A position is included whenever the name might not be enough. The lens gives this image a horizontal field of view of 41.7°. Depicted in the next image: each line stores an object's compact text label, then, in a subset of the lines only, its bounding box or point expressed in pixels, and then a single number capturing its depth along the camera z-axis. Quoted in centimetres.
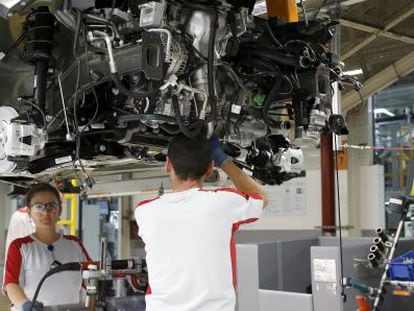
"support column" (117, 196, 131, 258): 864
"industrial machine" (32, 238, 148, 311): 270
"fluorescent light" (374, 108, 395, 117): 797
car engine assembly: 202
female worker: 303
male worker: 189
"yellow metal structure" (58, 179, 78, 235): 608
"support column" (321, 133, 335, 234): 670
